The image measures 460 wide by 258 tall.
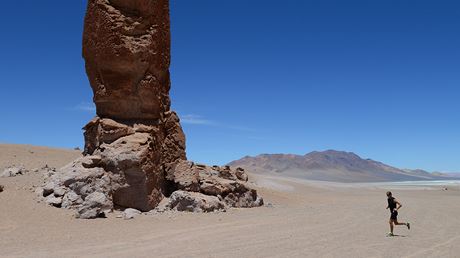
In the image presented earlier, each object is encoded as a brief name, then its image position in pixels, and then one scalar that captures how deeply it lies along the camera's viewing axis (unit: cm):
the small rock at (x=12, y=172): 1811
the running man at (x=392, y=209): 1197
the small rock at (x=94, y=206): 1332
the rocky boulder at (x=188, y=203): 1536
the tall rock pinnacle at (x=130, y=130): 1470
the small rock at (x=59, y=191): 1441
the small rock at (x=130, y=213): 1383
